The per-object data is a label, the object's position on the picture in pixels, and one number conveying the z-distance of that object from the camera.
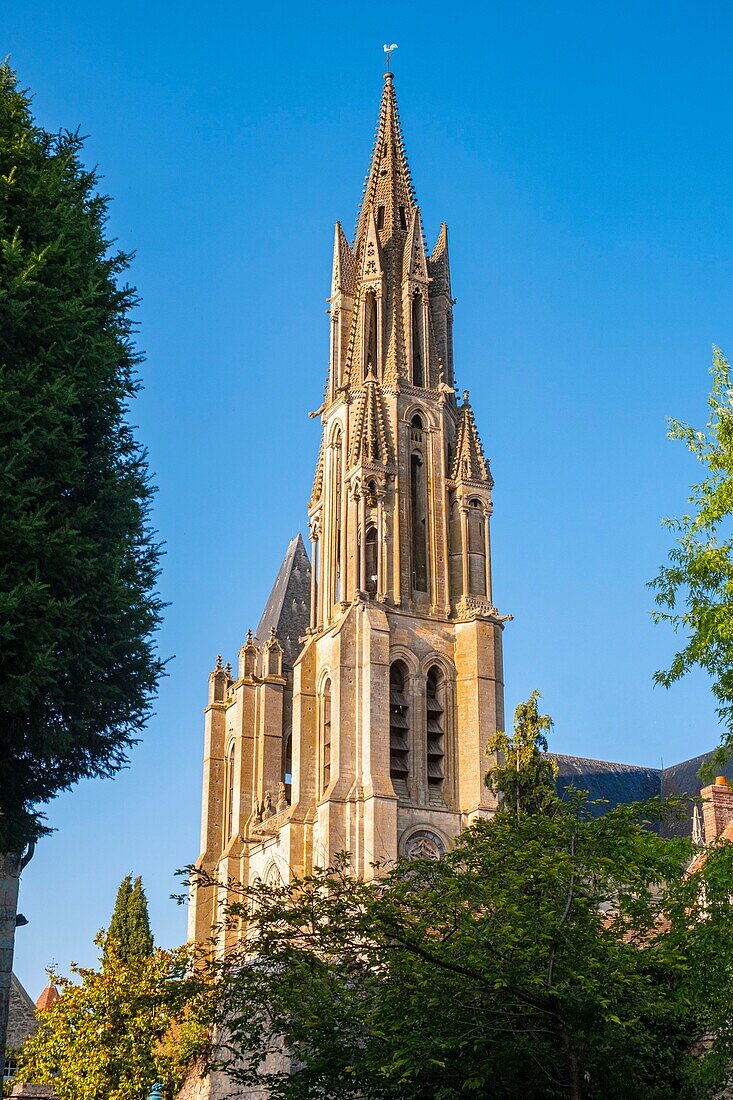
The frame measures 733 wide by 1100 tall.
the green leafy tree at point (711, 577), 15.89
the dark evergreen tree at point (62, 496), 15.17
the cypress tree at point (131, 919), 49.97
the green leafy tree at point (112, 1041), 33.47
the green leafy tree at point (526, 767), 33.91
